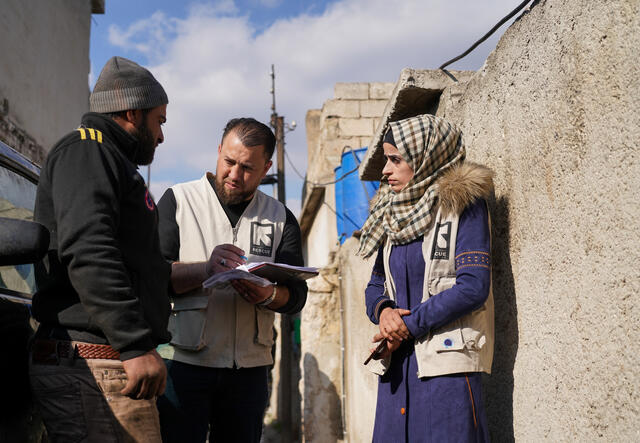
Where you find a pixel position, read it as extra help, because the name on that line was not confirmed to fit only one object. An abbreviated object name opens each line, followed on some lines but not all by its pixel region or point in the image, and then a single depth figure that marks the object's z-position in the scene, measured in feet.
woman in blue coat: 6.79
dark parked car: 5.01
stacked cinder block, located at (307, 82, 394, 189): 33.60
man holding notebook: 8.15
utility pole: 30.50
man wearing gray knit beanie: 5.31
